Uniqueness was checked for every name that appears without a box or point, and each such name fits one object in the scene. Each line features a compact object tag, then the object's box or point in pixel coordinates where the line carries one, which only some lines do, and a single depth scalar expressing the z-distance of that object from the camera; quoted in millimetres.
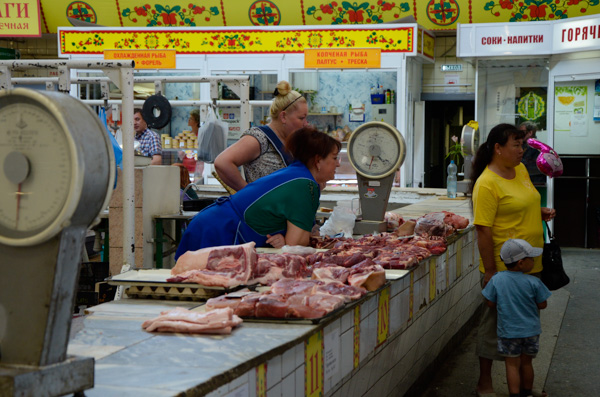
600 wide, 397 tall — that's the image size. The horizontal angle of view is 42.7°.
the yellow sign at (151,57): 13008
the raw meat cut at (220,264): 2877
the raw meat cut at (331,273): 3039
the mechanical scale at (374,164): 5410
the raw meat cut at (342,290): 2734
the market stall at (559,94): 11062
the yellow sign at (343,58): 12273
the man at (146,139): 8195
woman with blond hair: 4594
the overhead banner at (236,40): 12320
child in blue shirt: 4258
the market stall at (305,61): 12344
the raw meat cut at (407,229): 4914
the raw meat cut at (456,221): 5379
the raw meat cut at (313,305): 2455
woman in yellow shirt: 4457
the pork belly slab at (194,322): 2275
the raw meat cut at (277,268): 3068
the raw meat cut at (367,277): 2986
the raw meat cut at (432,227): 4832
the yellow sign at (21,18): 13398
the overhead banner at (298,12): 12836
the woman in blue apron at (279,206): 3773
